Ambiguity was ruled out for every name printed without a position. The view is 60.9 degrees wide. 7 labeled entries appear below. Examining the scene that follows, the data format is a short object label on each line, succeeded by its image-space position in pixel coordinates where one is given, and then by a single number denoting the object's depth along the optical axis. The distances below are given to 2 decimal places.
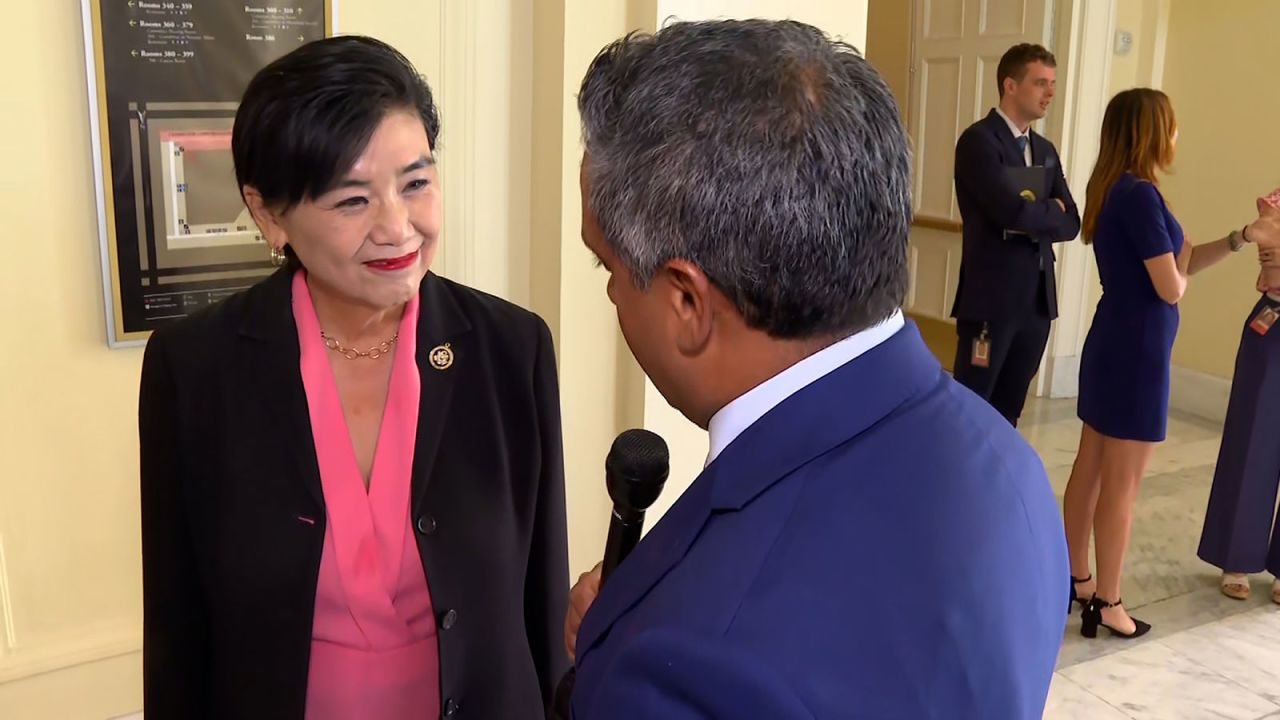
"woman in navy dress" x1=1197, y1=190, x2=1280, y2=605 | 3.91
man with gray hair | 0.76
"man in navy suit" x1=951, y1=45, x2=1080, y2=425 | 4.33
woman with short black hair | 1.53
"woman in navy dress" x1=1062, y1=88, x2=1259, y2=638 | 3.51
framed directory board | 2.52
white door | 6.23
